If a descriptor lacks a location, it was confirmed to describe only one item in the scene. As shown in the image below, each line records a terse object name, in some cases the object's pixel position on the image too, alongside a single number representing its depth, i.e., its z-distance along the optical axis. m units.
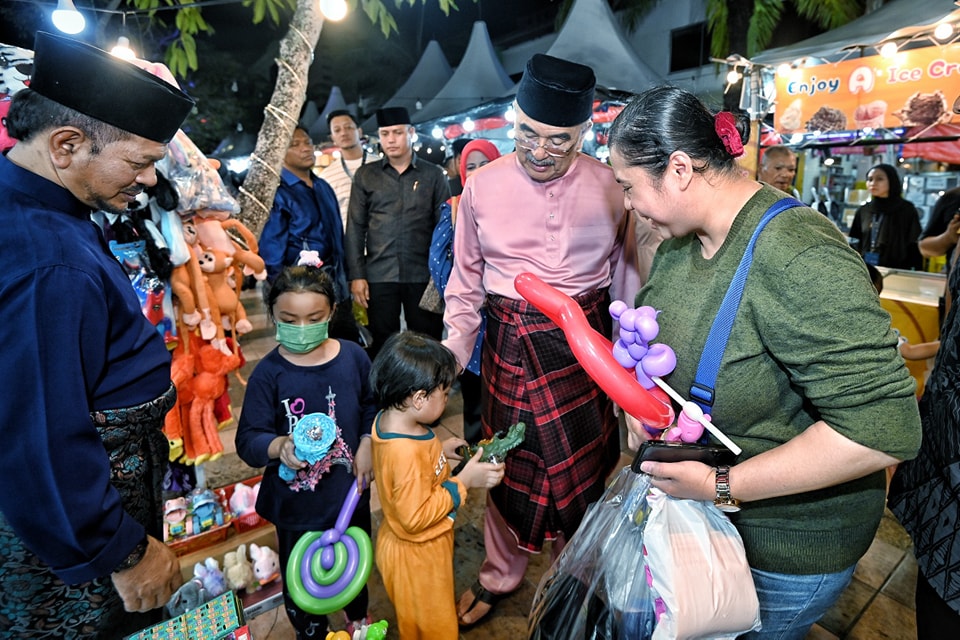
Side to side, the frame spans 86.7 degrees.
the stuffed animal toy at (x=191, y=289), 2.06
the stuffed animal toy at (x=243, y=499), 2.59
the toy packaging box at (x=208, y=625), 1.17
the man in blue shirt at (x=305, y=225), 3.17
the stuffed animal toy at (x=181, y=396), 2.15
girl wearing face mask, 1.67
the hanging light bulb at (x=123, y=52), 1.82
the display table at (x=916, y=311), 3.34
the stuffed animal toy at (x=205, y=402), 2.23
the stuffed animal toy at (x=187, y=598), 1.96
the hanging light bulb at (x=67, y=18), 2.05
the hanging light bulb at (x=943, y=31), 3.86
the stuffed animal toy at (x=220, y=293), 2.24
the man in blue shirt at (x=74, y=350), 0.94
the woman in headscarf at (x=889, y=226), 4.94
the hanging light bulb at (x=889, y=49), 4.21
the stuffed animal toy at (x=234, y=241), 2.28
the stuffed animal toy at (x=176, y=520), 2.44
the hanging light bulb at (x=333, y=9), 3.10
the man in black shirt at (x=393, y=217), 3.37
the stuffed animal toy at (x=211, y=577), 2.07
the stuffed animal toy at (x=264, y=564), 2.22
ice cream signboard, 4.05
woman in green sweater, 0.85
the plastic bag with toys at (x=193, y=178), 1.93
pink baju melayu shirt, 1.82
